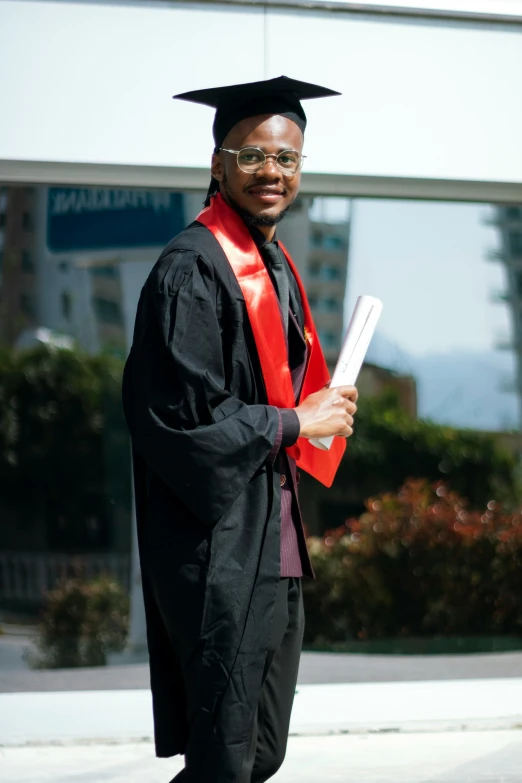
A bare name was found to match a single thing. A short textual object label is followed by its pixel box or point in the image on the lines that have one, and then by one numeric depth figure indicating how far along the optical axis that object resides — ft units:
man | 13.66
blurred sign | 30.36
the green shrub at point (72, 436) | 33.03
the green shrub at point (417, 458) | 33.50
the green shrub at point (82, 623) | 32.48
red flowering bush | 33.57
